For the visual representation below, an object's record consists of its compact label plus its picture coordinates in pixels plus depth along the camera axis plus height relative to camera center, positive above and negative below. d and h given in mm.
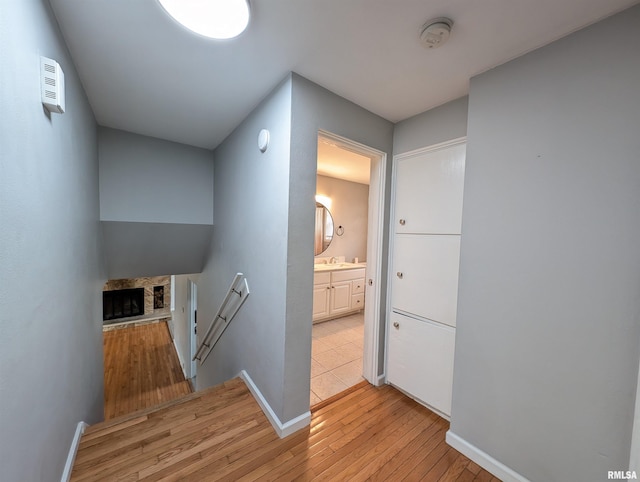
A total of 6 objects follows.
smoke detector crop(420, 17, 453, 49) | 1055 +944
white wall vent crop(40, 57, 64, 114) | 949 +572
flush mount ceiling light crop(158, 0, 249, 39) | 1039 +980
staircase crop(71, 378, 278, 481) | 1251 -1303
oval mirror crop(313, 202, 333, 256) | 4090 +48
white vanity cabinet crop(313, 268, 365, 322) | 3545 -968
